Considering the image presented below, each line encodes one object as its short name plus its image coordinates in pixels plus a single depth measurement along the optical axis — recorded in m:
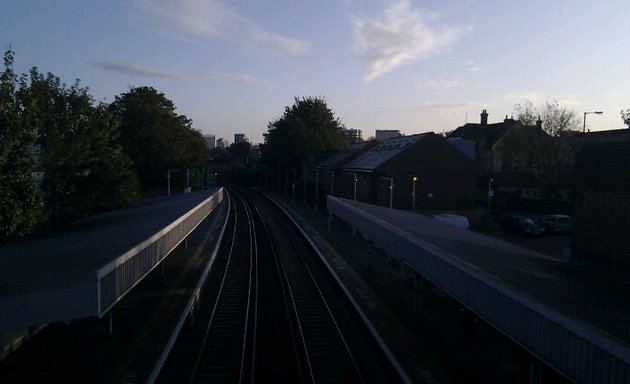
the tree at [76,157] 25.41
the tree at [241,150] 172.25
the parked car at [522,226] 38.81
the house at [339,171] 56.23
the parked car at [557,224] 40.22
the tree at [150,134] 51.78
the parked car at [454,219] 34.88
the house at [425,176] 44.69
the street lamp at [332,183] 58.16
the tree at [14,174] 14.35
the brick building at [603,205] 15.21
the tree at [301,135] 85.69
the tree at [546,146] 51.53
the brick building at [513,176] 52.88
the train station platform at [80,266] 10.43
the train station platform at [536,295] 7.80
